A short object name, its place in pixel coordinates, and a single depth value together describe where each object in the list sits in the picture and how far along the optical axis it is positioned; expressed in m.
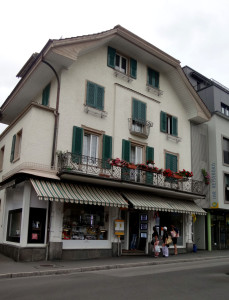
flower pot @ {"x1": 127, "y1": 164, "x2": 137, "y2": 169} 12.78
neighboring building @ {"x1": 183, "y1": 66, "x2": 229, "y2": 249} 17.22
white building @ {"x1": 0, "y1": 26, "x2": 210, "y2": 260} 11.06
